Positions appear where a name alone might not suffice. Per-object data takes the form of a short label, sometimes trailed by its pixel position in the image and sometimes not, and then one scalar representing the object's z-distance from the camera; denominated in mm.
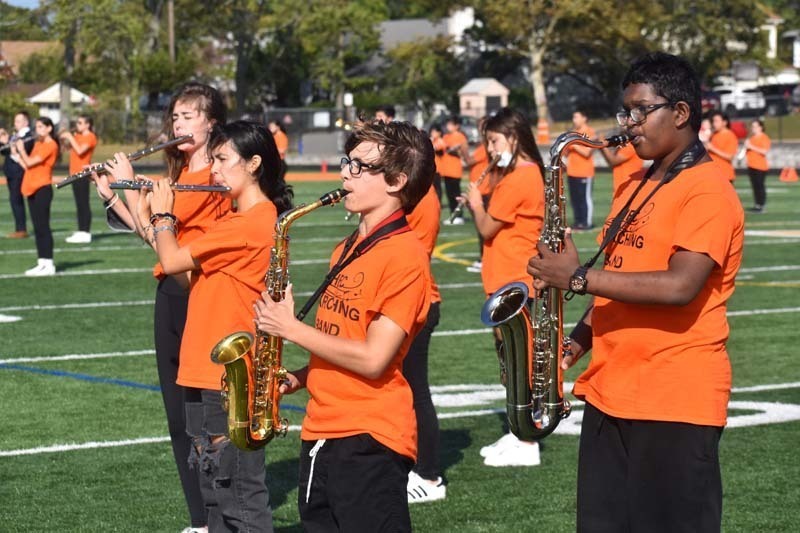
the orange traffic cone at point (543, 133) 56469
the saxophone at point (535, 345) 4984
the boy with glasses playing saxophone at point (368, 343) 4633
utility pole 60206
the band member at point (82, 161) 20625
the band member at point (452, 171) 25344
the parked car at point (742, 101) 63094
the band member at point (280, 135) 29394
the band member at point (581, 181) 22420
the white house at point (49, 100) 85538
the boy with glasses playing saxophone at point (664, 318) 4484
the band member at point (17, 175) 21125
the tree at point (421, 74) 71375
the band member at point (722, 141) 23906
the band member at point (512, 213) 8094
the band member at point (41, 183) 16766
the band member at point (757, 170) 26688
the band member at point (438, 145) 24397
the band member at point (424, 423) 7402
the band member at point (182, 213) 6289
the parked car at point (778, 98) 65275
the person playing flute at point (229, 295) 5676
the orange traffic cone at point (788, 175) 37766
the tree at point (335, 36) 65688
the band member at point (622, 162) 19703
